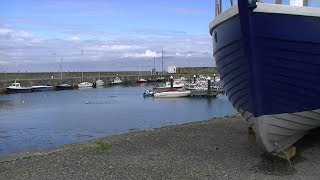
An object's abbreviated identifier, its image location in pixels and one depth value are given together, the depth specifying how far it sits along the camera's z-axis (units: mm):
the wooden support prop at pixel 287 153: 6443
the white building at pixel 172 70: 86768
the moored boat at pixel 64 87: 64889
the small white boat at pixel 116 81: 74893
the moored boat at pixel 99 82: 71699
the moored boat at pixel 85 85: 67957
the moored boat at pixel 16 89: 55833
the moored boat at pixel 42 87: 60044
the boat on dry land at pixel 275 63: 5754
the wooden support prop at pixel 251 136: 8061
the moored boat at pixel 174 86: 48069
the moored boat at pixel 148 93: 47650
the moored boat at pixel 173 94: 45230
